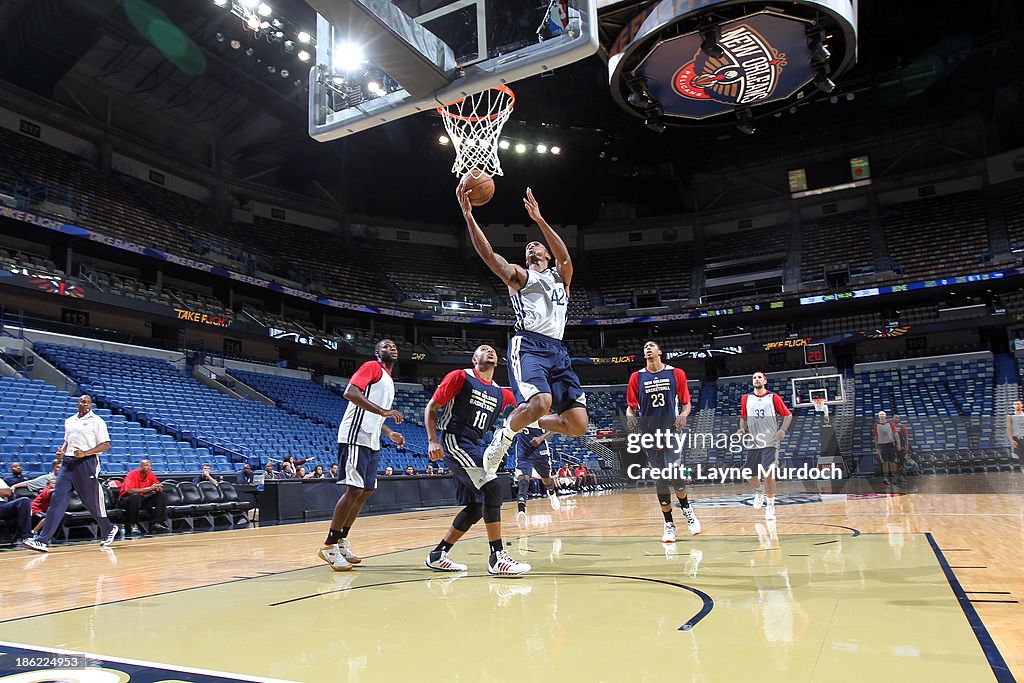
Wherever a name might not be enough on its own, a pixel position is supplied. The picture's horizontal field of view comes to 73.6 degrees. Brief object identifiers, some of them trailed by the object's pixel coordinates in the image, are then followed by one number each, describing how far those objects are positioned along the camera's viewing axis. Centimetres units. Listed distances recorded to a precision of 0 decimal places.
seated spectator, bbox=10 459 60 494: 973
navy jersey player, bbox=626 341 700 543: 717
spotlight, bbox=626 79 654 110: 1346
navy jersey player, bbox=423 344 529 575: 518
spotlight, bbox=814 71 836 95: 1328
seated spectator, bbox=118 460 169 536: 1059
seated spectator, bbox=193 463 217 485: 1271
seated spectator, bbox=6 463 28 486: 1041
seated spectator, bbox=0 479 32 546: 906
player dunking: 499
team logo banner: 1198
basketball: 521
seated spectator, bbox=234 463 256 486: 1520
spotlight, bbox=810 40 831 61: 1216
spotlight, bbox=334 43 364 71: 627
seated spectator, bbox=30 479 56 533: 924
